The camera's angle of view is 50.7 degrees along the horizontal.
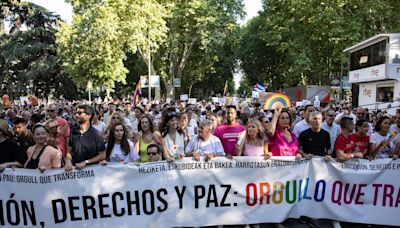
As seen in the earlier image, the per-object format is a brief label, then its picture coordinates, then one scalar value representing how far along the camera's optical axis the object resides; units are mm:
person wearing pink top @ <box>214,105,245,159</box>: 6117
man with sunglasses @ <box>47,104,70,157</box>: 6551
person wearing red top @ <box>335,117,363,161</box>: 5797
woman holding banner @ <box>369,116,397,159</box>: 6250
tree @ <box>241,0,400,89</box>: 31172
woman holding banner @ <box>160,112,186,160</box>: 6457
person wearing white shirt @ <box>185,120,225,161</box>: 5815
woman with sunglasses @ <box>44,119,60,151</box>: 5578
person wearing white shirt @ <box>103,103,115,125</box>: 11466
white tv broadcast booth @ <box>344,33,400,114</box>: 26656
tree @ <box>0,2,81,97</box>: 41938
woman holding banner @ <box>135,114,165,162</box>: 5836
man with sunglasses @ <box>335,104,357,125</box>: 9405
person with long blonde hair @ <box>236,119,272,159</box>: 5779
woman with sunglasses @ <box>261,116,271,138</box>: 6835
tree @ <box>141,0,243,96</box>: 34562
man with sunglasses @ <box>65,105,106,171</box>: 5531
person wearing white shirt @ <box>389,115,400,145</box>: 6616
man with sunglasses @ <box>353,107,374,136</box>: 8640
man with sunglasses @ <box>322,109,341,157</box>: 7520
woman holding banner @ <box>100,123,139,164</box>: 5707
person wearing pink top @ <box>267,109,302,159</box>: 5855
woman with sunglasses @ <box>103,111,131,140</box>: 6277
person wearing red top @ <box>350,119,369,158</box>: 6154
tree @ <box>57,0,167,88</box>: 23641
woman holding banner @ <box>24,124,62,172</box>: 5242
